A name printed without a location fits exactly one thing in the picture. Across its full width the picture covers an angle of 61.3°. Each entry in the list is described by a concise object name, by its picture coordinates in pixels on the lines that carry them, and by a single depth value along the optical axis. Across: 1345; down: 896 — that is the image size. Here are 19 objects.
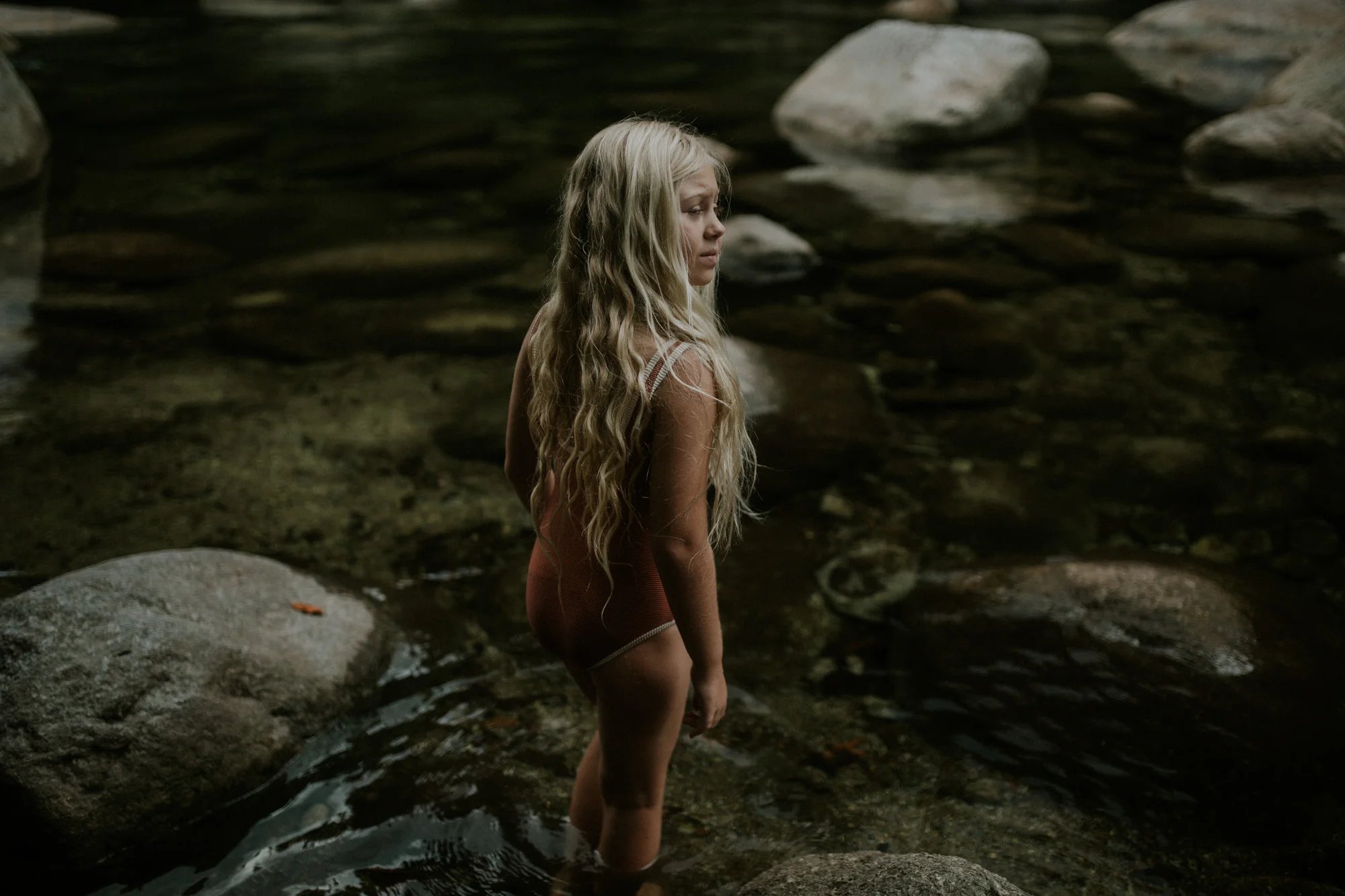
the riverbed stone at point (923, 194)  8.02
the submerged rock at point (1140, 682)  3.10
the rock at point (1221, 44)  12.38
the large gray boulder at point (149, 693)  2.74
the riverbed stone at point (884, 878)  2.06
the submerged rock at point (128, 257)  7.01
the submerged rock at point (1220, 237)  7.21
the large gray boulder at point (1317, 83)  9.42
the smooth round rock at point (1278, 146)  8.95
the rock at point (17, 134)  8.72
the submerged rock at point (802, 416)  4.76
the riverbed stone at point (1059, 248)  7.06
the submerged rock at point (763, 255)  6.96
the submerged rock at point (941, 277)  6.77
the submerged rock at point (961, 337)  5.82
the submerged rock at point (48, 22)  16.30
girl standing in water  2.04
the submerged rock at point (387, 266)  6.94
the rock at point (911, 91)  9.73
